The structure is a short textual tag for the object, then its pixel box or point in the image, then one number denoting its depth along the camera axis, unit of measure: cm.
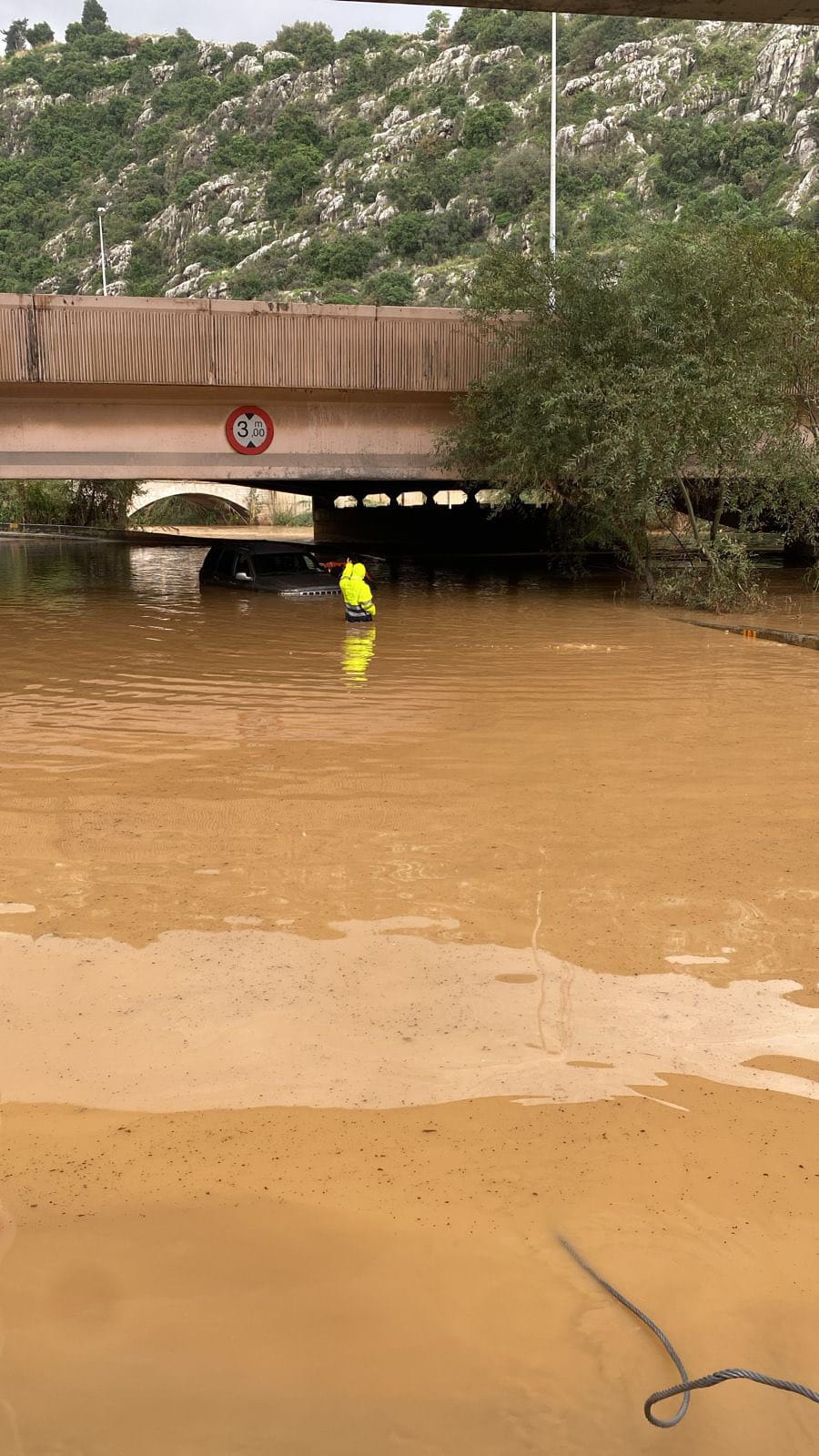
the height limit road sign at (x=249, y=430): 2175
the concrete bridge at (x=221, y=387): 1977
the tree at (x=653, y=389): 1877
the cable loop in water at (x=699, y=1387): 296
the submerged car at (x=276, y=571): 2152
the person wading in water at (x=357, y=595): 1806
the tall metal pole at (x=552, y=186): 4025
